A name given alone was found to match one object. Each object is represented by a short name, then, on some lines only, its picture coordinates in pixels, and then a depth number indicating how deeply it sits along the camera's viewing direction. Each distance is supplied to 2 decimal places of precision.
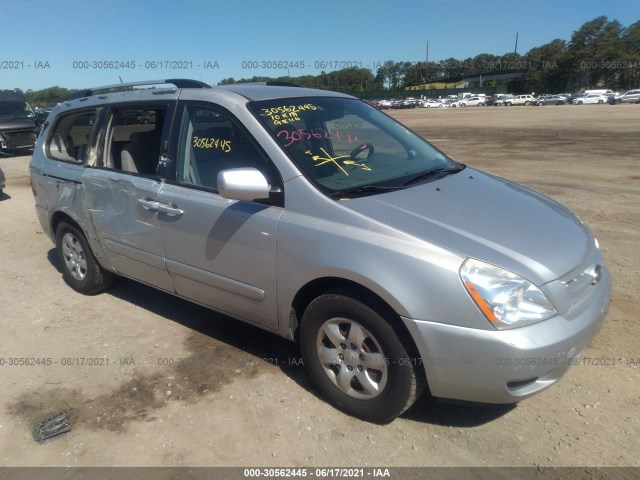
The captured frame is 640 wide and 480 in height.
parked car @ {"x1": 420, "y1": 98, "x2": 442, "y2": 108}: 69.68
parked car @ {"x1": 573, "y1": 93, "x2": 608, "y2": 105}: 53.62
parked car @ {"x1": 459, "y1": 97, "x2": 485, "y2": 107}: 68.00
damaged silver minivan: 2.32
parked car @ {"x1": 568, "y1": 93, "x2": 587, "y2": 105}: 56.40
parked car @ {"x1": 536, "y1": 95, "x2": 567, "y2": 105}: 58.28
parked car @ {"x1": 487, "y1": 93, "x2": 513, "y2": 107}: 66.59
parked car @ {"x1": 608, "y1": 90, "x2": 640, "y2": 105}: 49.46
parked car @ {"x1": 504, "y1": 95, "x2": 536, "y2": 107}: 62.41
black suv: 16.28
